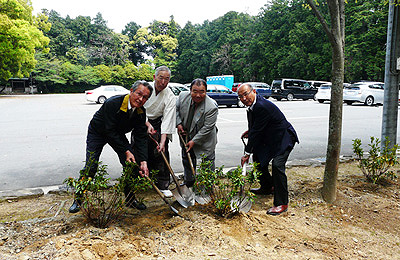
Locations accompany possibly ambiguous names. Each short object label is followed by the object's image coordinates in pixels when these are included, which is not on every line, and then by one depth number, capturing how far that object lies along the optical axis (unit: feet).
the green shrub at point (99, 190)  9.20
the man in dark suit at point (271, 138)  11.30
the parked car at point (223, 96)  58.13
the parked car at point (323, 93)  65.62
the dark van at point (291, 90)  77.41
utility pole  16.74
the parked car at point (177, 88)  54.39
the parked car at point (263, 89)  78.79
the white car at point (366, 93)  59.77
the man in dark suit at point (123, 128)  10.60
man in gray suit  11.98
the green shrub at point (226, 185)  10.08
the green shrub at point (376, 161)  13.66
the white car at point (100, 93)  68.03
